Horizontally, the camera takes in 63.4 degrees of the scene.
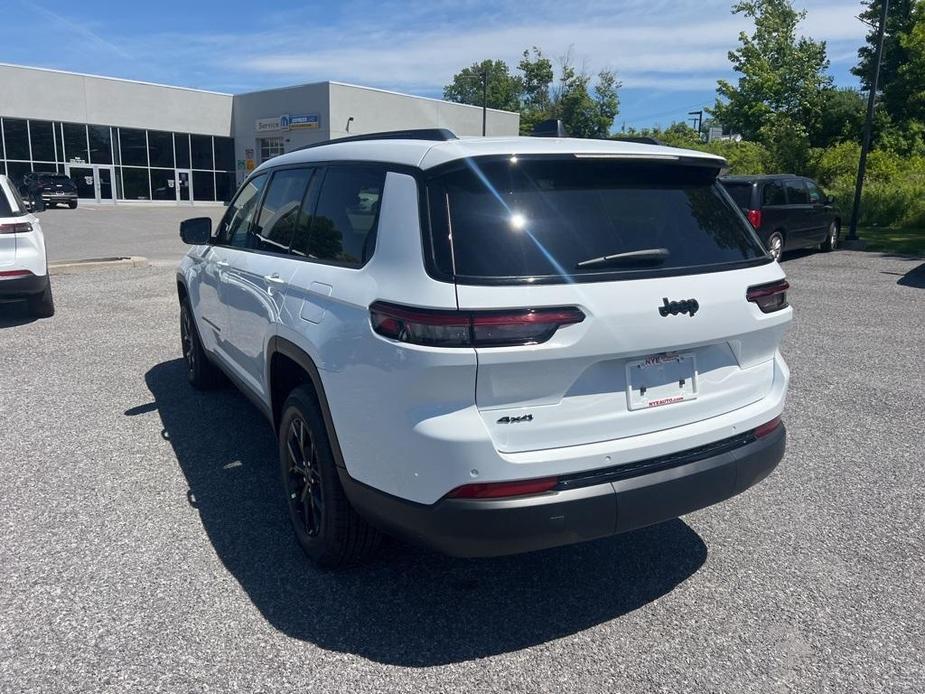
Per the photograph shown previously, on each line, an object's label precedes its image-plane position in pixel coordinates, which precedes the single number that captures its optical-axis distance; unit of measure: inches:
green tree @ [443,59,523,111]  3961.6
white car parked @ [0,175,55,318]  311.9
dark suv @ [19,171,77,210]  1317.7
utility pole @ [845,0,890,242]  694.5
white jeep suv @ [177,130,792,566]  97.2
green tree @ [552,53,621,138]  3193.9
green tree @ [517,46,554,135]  3683.3
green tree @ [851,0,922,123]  1517.0
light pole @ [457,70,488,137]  1671.4
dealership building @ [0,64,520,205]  1455.5
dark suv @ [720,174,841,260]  546.3
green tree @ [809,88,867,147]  1609.3
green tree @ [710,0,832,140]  1676.9
